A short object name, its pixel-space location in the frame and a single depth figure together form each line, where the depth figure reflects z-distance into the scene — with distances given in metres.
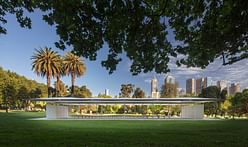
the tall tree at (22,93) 43.67
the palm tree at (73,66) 35.64
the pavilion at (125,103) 23.63
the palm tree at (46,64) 33.50
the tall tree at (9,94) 41.52
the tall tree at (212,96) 36.09
